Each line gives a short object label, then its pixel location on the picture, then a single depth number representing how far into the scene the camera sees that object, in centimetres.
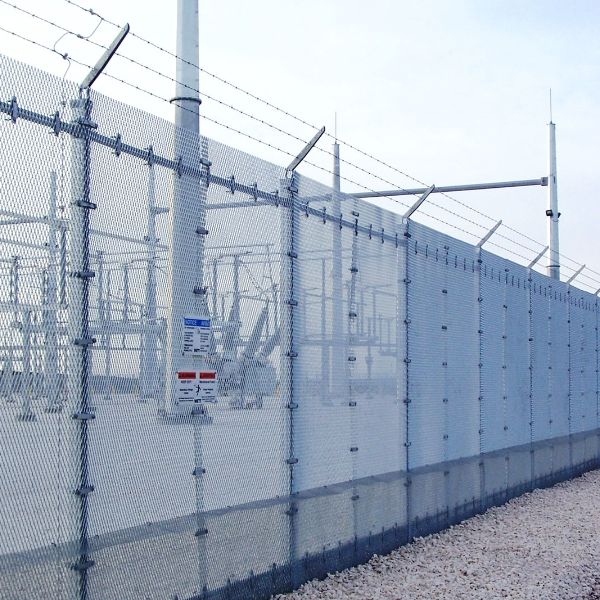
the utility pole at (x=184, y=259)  621
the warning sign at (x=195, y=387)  626
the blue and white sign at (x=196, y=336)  633
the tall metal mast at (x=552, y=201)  2058
